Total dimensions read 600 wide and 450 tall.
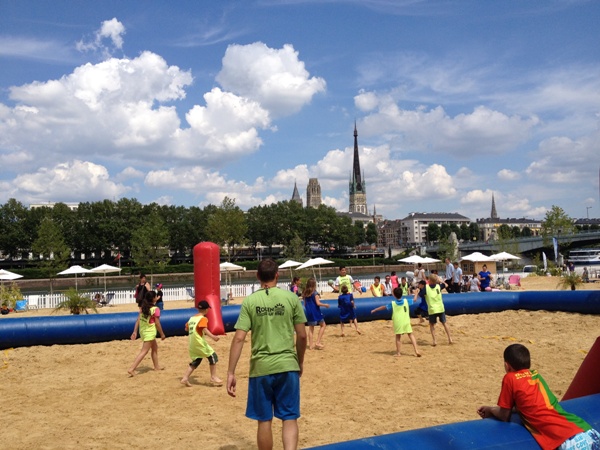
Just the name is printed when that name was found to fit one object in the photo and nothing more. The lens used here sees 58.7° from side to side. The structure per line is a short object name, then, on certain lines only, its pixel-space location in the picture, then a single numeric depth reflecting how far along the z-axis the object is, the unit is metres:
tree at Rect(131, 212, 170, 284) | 55.22
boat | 56.34
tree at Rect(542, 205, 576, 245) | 53.47
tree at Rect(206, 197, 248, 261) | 76.62
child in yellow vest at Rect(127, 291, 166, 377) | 9.70
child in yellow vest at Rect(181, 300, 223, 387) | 8.88
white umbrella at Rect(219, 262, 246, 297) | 28.91
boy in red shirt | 3.99
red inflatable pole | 14.02
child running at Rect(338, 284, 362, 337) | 13.55
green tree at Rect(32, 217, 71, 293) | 51.38
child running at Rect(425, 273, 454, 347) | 12.10
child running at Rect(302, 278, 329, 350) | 12.25
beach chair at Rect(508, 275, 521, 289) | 27.91
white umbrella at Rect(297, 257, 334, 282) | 30.27
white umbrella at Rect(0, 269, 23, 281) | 25.98
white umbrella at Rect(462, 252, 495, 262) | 28.80
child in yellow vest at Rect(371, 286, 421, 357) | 11.11
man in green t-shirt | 4.46
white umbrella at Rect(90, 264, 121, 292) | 30.58
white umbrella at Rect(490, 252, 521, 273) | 30.51
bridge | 58.20
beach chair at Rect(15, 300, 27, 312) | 23.75
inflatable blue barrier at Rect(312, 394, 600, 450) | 3.86
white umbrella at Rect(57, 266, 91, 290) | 30.18
